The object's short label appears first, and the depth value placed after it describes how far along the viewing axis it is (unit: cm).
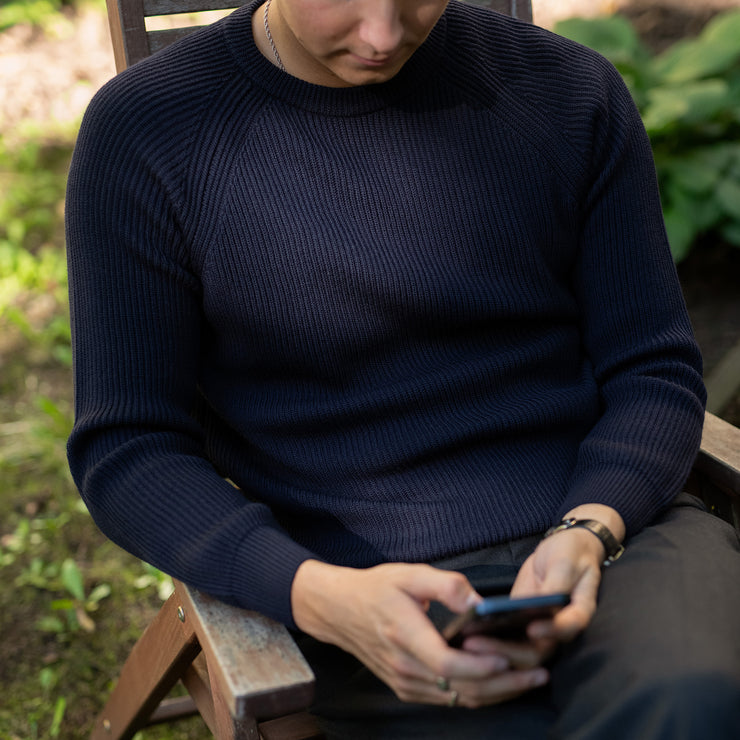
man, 138
